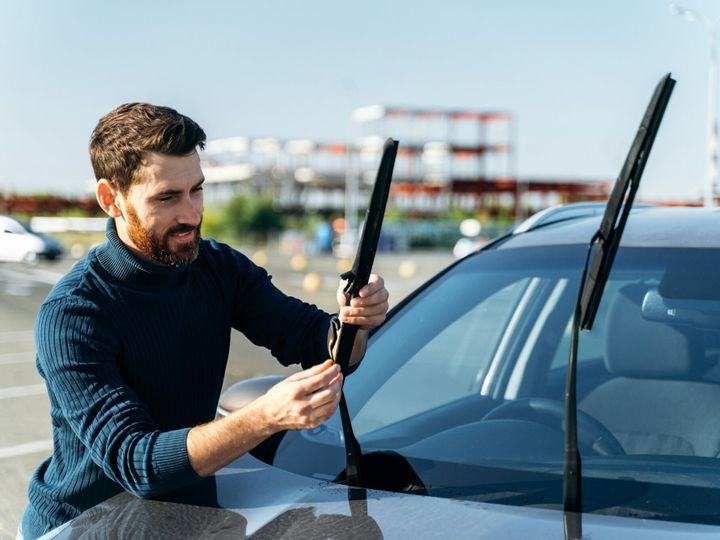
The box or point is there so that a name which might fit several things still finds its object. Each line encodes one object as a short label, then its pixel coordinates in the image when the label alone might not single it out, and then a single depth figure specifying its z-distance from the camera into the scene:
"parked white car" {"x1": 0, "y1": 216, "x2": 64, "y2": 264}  29.67
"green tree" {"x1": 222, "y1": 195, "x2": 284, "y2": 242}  57.38
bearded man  1.87
